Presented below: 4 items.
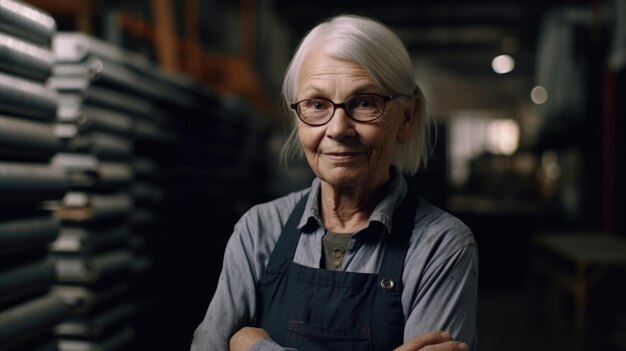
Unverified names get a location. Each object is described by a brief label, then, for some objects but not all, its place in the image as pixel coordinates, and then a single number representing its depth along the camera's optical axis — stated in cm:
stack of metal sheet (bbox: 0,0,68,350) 218
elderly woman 157
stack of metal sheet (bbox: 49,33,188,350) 297
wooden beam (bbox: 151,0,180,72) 482
